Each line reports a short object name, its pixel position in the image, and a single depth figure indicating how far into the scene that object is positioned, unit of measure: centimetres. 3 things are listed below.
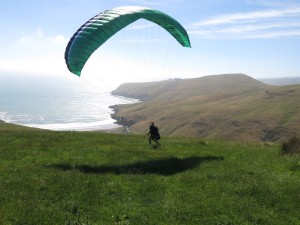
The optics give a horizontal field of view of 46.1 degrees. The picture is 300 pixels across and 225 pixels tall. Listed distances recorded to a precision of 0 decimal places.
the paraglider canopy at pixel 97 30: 1908
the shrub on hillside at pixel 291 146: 2453
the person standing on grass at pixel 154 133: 2627
